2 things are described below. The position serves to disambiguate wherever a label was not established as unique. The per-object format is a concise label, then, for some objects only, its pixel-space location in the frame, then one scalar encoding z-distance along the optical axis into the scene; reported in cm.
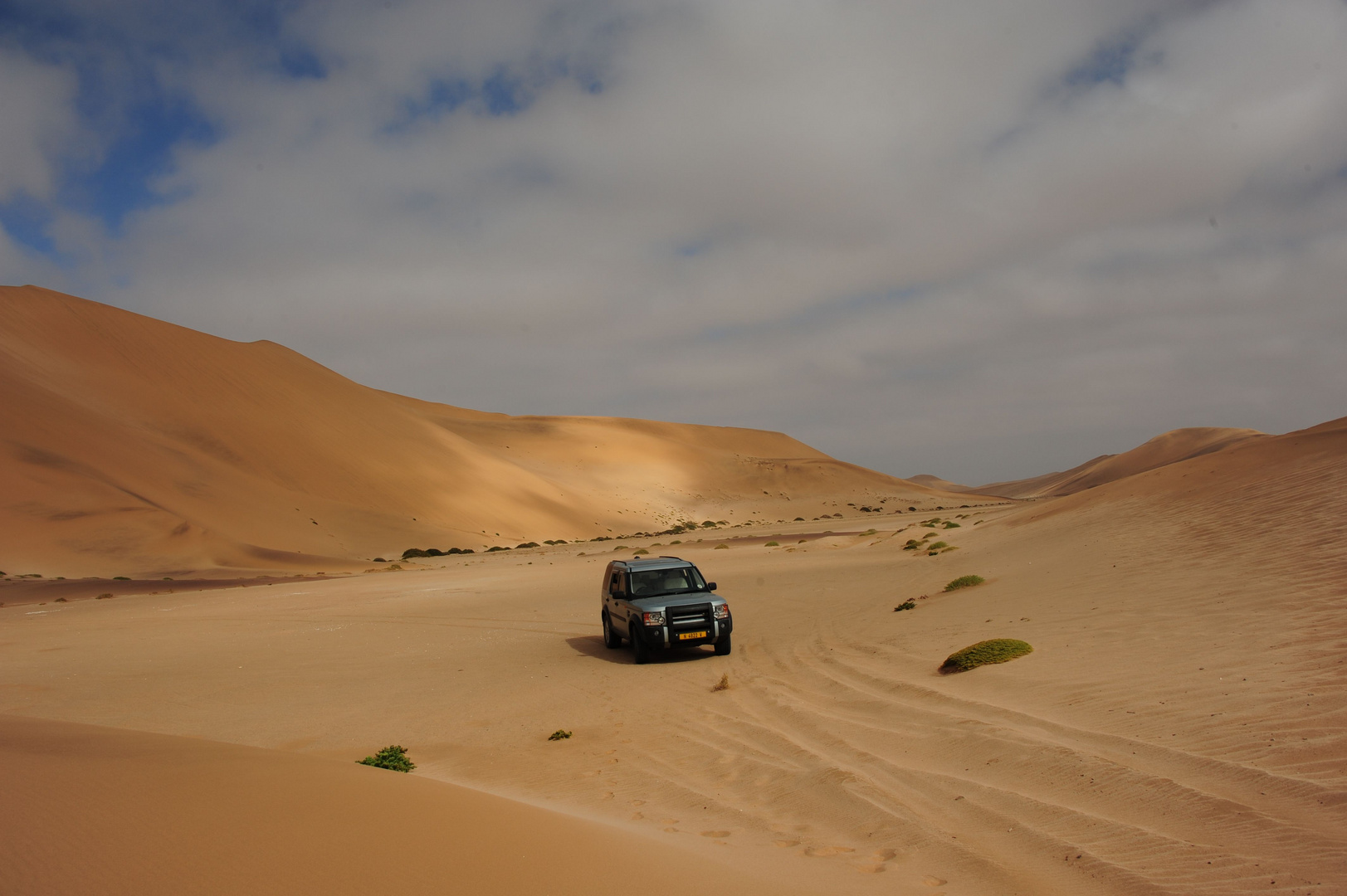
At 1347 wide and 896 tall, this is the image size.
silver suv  1399
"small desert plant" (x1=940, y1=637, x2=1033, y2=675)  1064
